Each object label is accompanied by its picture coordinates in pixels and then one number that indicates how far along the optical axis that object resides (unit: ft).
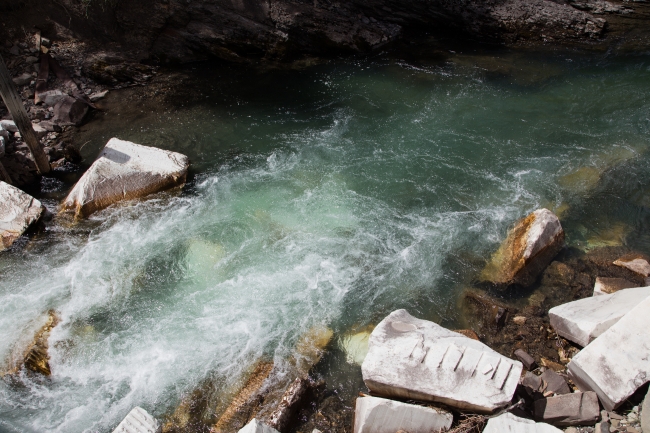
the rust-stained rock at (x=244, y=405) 14.38
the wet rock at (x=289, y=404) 14.05
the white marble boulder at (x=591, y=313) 15.05
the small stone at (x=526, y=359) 15.53
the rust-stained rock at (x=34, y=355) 15.87
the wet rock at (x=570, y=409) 13.16
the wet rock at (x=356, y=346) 16.35
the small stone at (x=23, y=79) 30.01
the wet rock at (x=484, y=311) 17.21
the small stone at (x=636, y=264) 18.42
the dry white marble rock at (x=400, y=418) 13.21
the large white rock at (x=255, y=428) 12.77
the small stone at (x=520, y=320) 17.20
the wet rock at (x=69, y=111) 28.63
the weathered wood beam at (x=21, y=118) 22.18
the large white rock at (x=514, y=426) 12.23
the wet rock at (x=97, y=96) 31.04
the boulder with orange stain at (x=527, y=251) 18.56
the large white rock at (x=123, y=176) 22.10
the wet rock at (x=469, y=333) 16.46
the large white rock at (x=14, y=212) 20.90
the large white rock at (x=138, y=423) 13.44
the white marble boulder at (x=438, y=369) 13.17
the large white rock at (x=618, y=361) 13.12
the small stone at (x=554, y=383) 14.47
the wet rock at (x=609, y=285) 17.64
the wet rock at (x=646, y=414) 12.33
